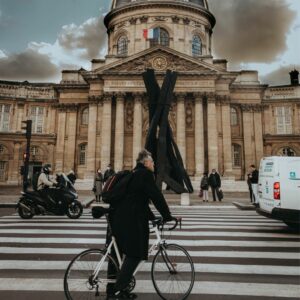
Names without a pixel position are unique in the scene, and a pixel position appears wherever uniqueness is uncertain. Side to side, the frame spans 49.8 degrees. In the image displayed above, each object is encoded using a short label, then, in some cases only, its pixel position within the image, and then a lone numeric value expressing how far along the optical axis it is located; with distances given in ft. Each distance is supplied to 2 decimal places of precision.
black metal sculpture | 53.06
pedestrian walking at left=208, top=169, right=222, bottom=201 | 64.28
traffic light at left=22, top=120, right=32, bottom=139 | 58.70
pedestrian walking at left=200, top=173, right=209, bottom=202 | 63.36
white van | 27.81
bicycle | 12.72
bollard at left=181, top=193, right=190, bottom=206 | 55.11
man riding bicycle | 12.66
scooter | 37.58
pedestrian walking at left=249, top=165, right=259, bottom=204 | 52.54
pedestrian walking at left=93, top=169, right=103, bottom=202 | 59.62
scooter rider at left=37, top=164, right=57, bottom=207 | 38.04
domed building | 114.21
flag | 134.51
